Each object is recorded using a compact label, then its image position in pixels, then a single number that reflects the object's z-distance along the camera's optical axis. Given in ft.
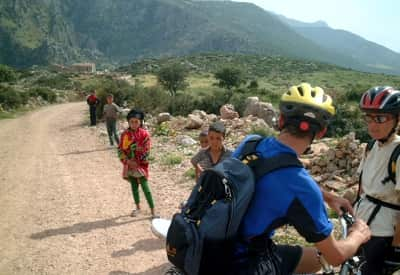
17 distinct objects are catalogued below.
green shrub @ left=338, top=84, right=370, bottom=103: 109.81
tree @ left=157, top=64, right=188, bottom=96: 147.23
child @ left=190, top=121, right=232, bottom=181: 15.79
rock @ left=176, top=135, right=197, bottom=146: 40.57
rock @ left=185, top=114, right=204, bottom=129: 49.43
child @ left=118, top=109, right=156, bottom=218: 20.89
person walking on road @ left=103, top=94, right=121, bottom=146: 43.32
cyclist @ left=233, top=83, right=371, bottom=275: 6.30
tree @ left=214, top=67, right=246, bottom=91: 164.45
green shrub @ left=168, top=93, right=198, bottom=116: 71.67
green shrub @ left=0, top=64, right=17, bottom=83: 143.15
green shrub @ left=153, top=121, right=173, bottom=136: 46.98
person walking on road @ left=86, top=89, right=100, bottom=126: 57.26
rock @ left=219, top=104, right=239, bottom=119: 56.80
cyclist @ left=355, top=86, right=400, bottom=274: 8.89
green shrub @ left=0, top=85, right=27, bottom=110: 81.97
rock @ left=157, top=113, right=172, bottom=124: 53.67
